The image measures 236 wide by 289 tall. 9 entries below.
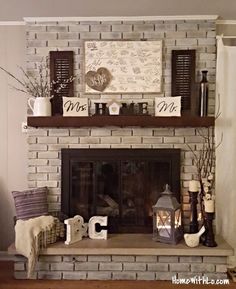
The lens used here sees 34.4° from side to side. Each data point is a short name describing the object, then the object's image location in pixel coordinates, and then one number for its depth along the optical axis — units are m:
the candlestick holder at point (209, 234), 3.26
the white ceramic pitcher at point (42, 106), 3.50
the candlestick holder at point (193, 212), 3.43
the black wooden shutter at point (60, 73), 3.64
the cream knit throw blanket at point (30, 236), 3.13
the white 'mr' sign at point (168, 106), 3.50
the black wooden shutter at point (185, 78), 3.60
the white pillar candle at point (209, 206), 3.28
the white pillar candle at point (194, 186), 3.40
